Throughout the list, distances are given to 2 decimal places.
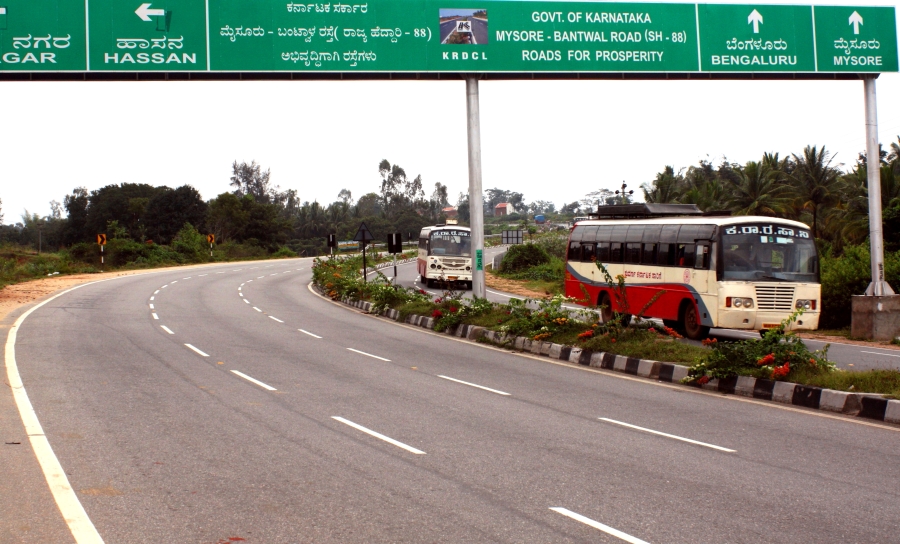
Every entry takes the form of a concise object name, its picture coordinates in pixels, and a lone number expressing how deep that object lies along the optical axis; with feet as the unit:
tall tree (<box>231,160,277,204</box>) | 437.99
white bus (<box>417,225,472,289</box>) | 139.74
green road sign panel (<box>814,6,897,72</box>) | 68.95
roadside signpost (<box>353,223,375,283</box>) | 110.01
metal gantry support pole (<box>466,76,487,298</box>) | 68.90
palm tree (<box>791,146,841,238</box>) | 190.19
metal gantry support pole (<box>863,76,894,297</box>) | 68.03
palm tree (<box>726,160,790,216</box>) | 189.57
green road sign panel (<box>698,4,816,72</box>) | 67.56
